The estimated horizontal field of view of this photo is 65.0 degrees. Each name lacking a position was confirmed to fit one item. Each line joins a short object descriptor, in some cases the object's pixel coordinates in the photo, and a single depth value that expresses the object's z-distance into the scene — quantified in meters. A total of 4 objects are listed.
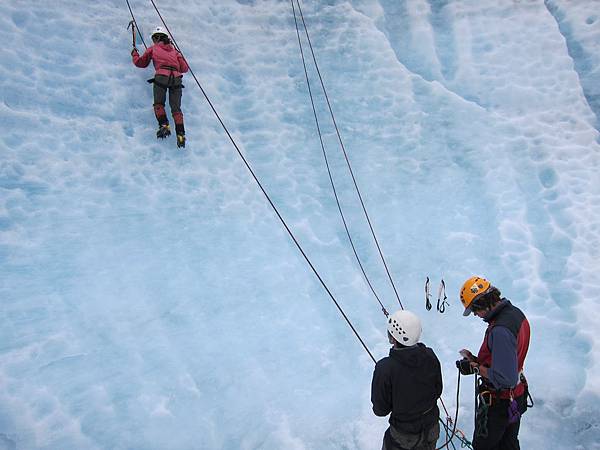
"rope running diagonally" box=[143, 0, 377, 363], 4.00
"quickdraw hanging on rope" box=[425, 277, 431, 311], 4.09
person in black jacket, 2.13
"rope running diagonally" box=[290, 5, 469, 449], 4.31
